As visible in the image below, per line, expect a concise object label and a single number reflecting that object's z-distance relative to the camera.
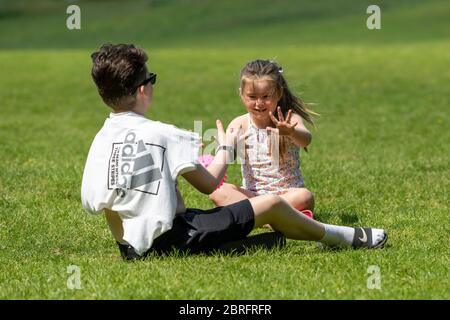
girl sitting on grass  11.94
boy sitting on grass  9.64
